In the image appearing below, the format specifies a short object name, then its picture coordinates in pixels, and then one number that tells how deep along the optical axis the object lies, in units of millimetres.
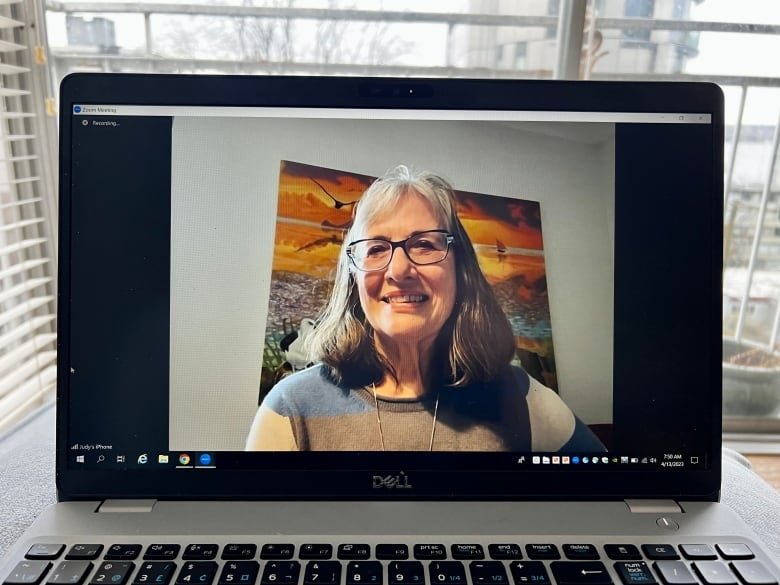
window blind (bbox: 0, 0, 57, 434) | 912
